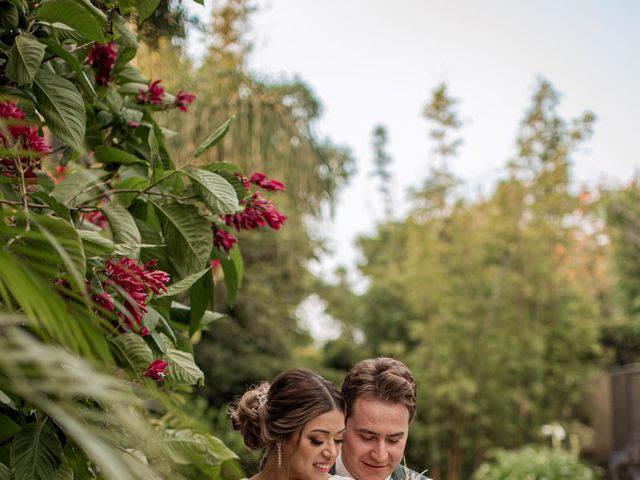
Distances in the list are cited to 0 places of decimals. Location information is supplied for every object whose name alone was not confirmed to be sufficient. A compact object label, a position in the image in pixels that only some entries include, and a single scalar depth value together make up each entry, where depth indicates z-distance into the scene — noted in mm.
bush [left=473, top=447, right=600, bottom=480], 11422
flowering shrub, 1433
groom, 2463
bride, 2176
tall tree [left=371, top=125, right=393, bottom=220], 24469
